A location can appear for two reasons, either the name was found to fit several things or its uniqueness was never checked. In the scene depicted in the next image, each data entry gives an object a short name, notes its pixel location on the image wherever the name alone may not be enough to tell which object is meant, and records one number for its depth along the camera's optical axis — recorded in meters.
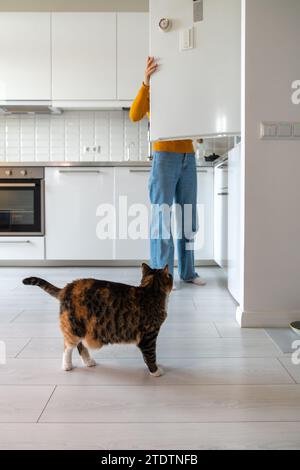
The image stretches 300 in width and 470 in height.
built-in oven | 3.60
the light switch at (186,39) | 2.27
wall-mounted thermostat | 2.30
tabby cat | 1.32
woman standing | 2.66
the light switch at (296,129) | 1.84
